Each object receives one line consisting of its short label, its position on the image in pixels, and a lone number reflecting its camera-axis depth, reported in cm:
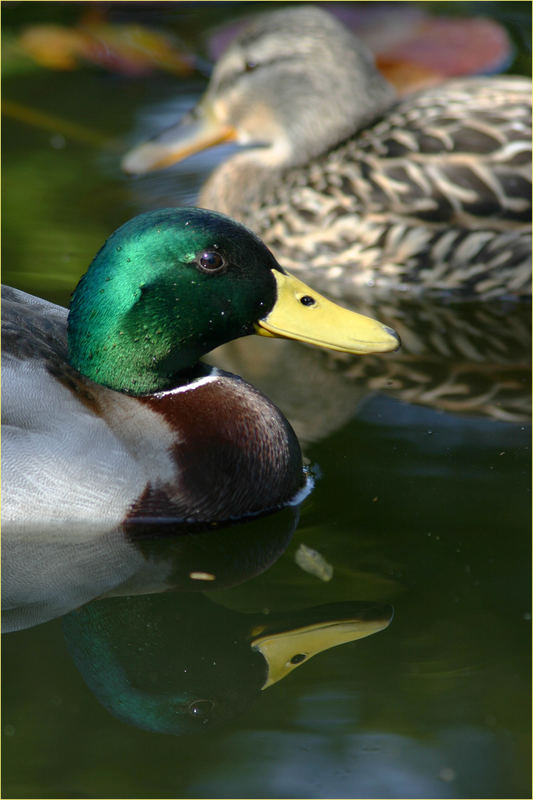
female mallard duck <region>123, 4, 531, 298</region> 1493
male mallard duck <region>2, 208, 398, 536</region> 989
